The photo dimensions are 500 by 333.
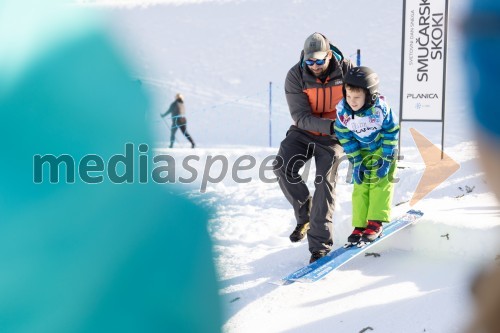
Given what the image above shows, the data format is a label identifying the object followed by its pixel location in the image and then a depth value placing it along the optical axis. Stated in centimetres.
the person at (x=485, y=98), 272
